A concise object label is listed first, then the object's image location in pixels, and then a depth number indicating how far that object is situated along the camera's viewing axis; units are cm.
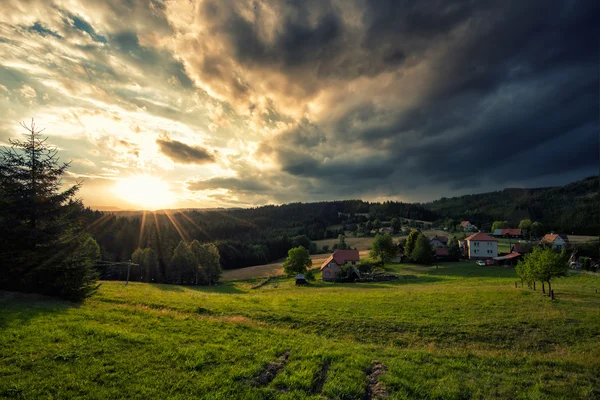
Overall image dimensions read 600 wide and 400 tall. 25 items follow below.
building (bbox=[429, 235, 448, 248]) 9752
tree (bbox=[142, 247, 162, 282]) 6756
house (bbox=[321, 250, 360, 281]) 7006
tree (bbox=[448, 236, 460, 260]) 8044
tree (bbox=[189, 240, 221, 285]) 6800
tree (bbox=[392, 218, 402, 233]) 15112
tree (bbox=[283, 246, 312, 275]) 7375
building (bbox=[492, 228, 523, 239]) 12044
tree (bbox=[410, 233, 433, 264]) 7631
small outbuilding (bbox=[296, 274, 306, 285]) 6183
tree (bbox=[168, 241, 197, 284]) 6688
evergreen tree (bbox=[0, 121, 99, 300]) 2012
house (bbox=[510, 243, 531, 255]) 7681
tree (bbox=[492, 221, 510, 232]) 13650
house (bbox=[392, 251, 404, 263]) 8472
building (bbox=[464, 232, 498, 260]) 8269
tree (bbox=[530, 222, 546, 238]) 11881
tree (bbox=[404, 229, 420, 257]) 8220
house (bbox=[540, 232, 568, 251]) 9002
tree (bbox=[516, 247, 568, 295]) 3216
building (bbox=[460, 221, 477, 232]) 15036
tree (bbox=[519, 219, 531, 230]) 13012
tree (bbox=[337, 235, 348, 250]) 11581
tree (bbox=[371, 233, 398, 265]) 7681
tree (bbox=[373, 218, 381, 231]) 16012
